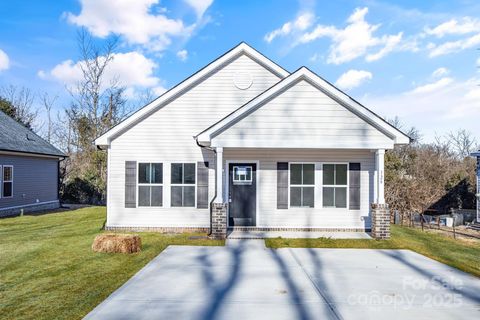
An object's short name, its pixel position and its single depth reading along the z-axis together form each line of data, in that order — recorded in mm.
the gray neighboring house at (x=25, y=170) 15656
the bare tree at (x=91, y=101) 26969
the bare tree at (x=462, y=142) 37531
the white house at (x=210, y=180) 10953
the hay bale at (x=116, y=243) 7883
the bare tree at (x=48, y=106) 36312
